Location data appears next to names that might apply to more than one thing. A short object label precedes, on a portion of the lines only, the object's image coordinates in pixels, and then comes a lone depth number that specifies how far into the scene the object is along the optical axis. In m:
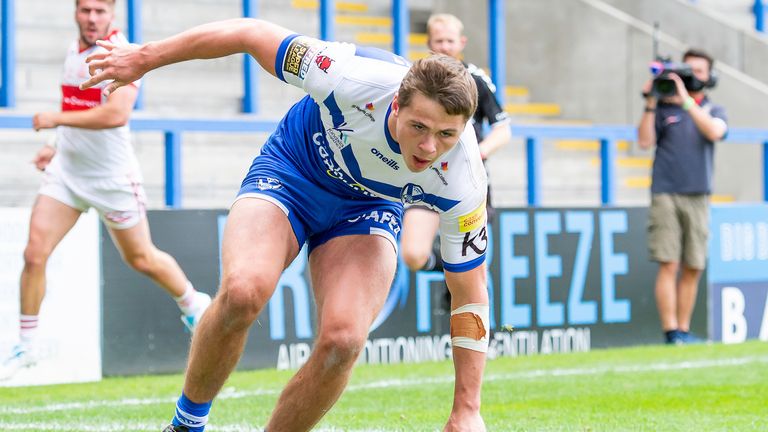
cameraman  22.87
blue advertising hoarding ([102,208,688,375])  18.67
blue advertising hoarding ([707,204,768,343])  24.67
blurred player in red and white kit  16.50
